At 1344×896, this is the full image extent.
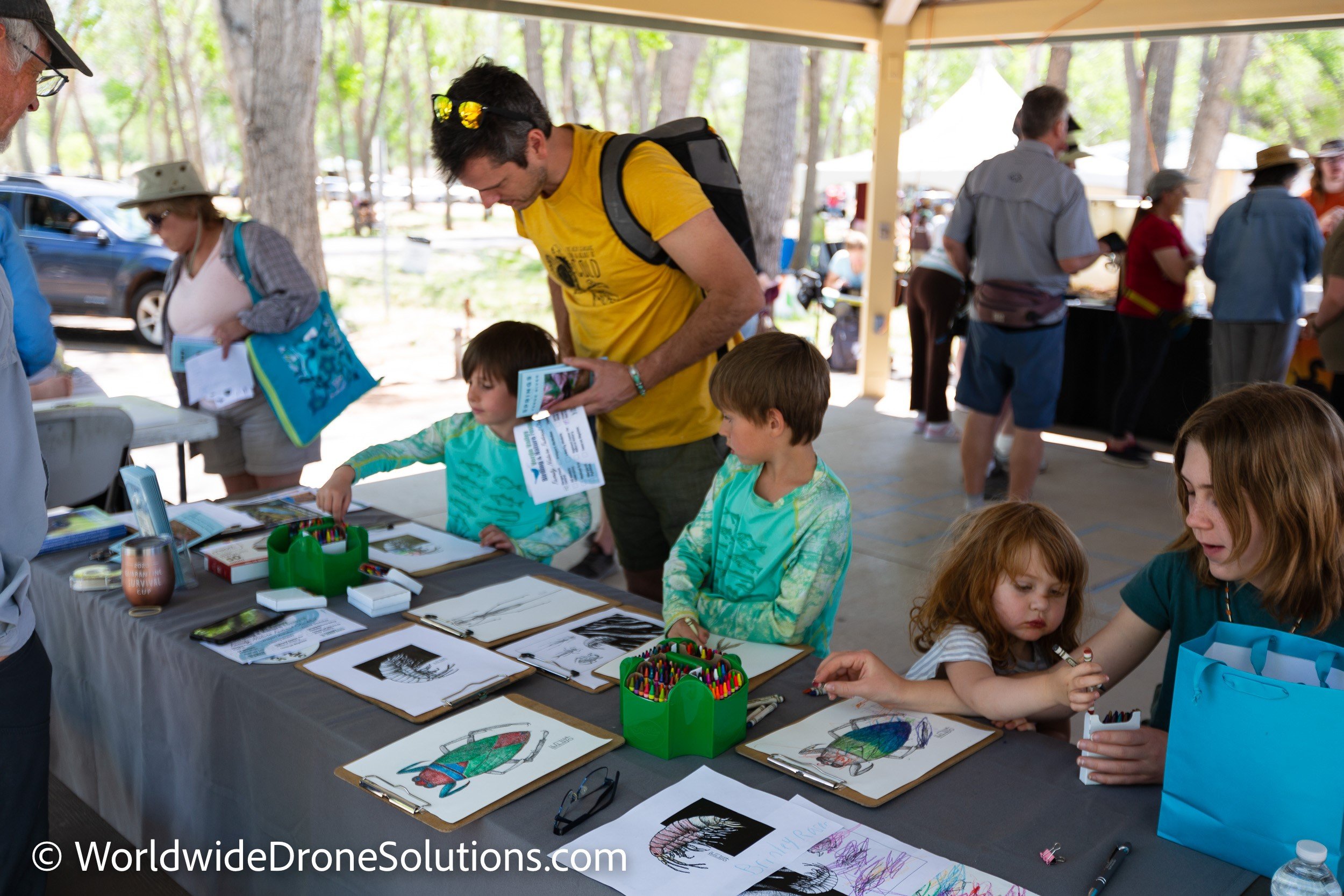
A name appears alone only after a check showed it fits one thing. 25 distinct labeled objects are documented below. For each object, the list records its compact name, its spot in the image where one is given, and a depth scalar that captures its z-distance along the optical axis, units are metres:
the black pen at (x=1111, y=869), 1.18
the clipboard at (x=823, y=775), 1.36
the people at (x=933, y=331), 6.36
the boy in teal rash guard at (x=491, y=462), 2.51
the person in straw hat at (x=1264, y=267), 5.27
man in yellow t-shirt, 2.26
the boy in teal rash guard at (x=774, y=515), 1.97
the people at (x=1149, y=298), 5.92
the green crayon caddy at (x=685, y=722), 1.44
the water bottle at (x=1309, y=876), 1.04
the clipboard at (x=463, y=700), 1.58
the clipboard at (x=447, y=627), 1.91
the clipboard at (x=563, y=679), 1.71
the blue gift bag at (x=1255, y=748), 1.11
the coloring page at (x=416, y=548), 2.33
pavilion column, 7.54
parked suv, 10.25
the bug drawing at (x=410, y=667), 1.73
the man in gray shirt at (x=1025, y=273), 4.58
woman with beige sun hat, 3.54
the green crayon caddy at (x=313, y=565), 2.10
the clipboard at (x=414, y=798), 1.31
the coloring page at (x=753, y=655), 1.75
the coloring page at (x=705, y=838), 1.18
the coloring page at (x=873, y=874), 1.17
